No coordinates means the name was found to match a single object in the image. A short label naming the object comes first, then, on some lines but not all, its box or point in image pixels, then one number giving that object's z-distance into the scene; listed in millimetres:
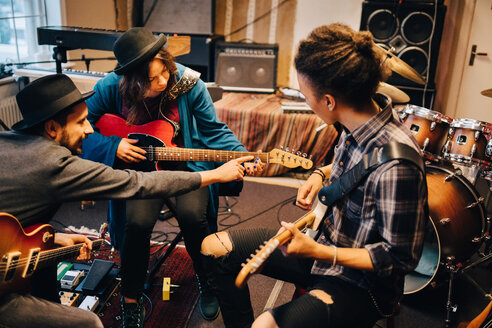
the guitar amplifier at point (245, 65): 4555
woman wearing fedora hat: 2072
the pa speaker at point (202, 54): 4586
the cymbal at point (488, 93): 2693
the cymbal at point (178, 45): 3268
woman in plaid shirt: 1249
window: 3896
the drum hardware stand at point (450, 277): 2285
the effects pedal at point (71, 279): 2223
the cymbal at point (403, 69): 2618
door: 4266
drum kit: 2283
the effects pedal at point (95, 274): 2209
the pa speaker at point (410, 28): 3836
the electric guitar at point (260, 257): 1179
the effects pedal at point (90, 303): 2137
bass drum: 2271
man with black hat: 1438
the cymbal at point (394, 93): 2901
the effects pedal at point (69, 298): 2146
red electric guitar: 2143
